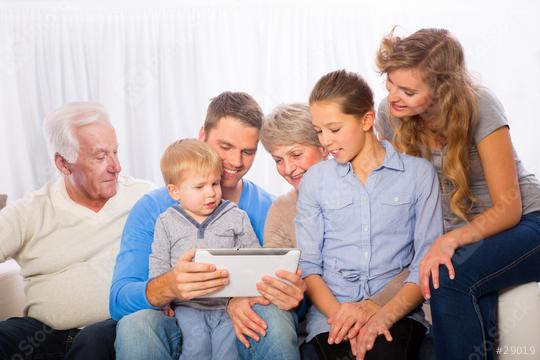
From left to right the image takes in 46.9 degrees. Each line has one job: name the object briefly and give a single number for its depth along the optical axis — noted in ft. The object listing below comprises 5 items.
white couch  6.03
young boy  6.33
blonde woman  5.66
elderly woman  6.86
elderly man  7.07
